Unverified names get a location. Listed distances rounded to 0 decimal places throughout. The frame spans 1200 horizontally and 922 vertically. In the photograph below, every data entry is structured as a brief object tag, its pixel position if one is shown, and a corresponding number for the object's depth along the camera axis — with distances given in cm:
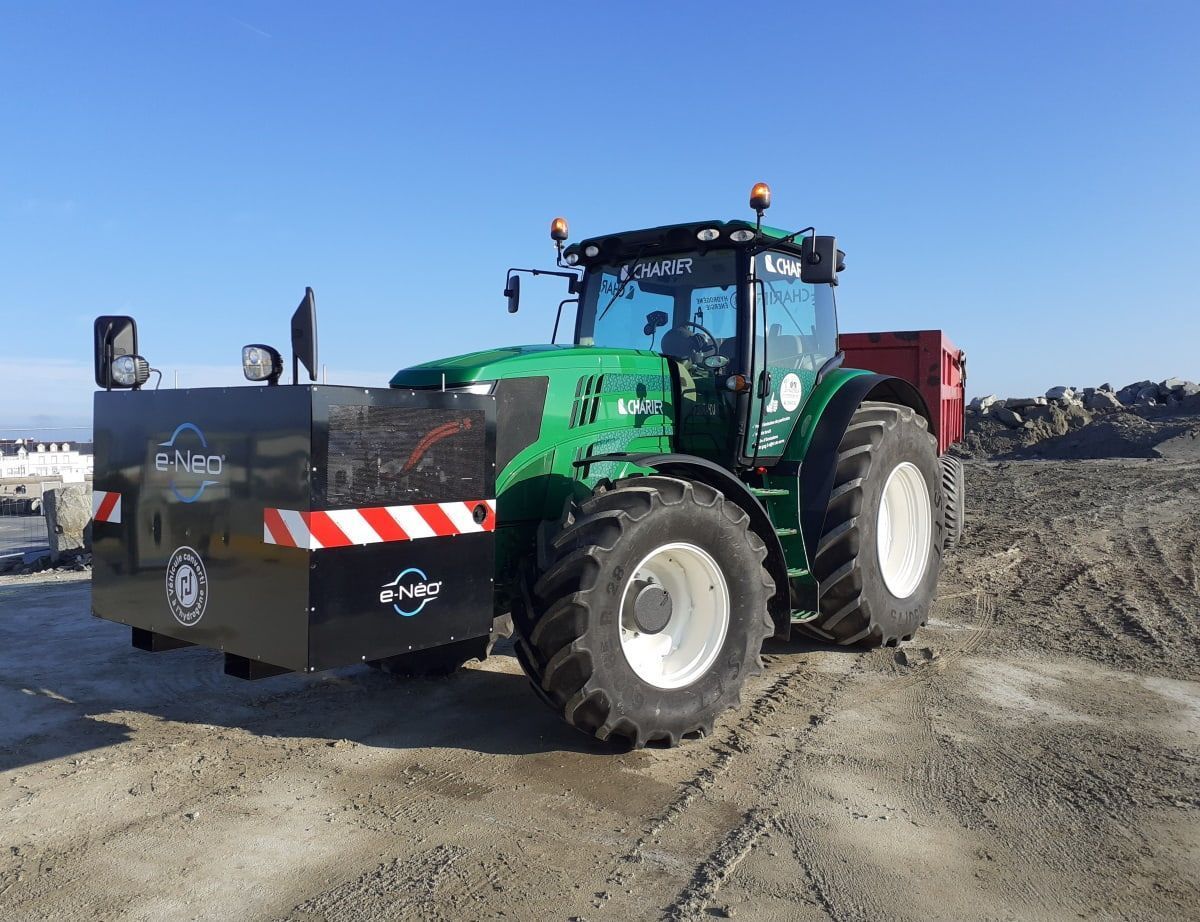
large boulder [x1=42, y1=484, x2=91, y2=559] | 1072
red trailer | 888
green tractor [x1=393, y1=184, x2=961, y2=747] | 389
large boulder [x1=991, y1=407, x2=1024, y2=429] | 2395
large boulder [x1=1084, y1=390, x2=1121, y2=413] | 2614
